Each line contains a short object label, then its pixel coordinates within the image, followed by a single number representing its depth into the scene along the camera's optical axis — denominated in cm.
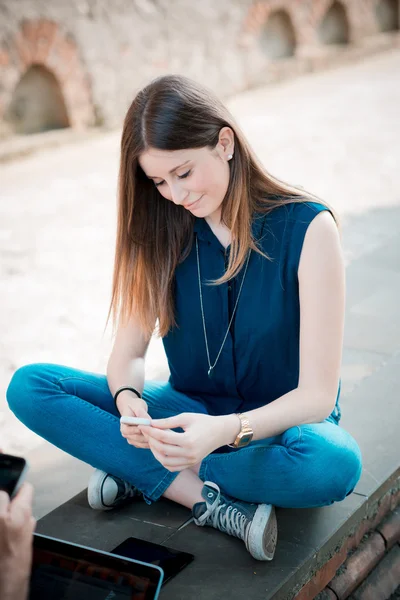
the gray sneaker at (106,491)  259
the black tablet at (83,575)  218
